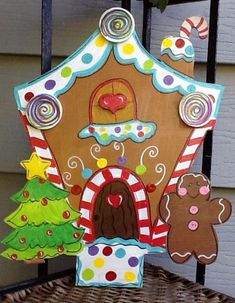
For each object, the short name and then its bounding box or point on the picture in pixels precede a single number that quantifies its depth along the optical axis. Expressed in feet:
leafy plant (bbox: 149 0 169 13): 3.00
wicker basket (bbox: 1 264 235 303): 2.72
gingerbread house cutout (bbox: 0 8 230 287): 2.80
